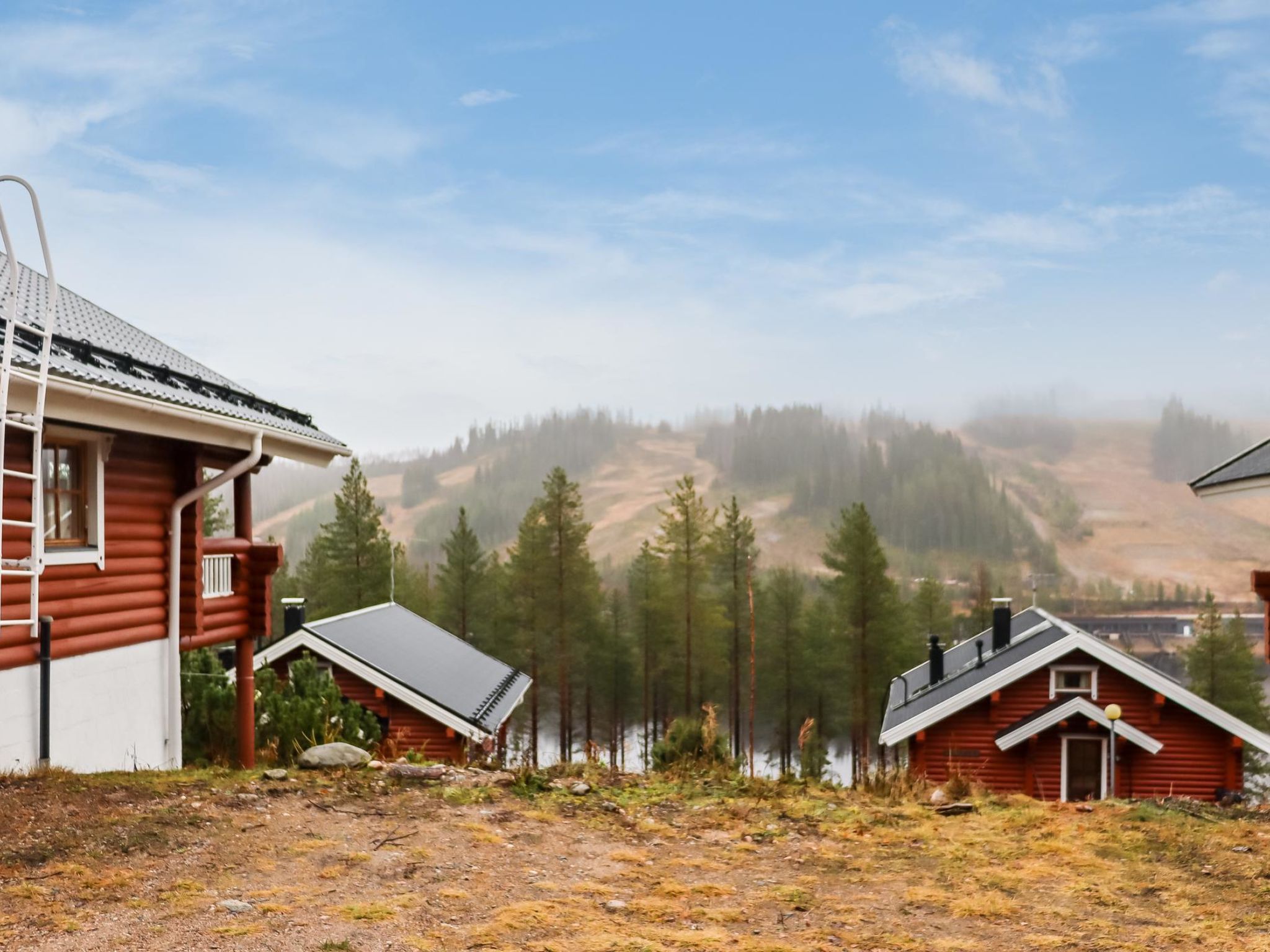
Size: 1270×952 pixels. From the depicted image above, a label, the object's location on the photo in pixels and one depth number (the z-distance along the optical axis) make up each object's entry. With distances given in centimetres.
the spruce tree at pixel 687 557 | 4441
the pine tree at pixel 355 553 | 4284
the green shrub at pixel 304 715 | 1199
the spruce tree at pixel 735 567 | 4653
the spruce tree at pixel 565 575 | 4372
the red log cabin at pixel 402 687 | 1844
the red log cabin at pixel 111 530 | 841
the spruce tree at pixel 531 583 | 4375
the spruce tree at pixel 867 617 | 4172
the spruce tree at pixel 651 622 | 4581
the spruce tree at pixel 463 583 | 4716
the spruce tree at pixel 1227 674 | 4578
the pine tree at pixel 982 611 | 5166
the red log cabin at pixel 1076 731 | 2070
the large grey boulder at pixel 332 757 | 884
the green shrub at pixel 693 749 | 973
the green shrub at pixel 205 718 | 1278
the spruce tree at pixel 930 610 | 4941
